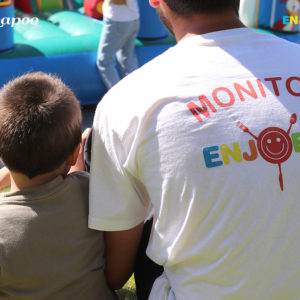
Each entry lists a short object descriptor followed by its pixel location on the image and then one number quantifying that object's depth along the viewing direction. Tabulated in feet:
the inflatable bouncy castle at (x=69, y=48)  13.10
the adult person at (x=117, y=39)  12.85
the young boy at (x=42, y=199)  4.09
